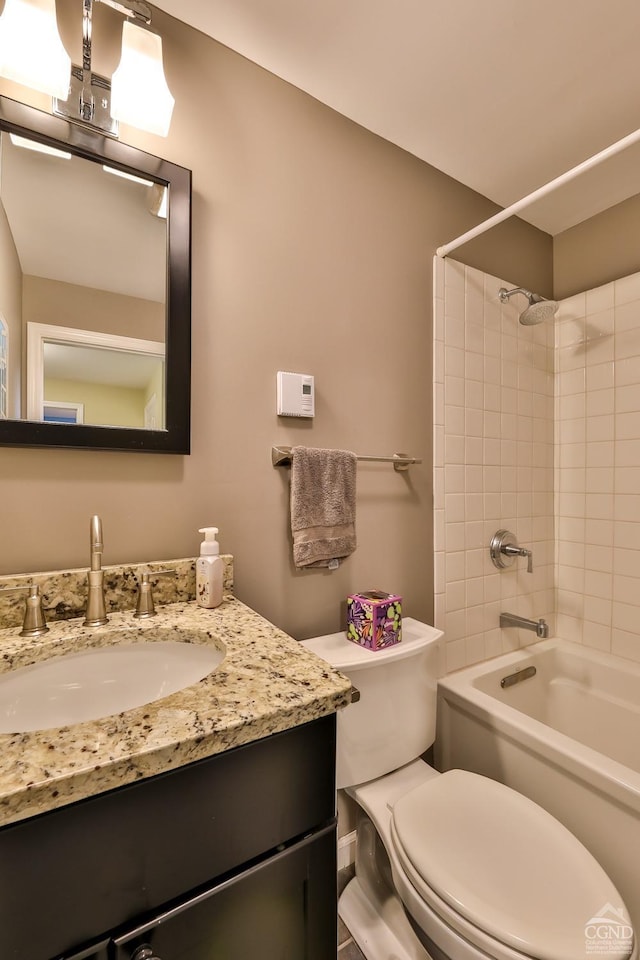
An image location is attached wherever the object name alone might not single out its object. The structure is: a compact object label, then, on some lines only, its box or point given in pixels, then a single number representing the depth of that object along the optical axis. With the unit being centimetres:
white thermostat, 121
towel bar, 119
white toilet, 76
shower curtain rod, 111
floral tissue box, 118
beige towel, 119
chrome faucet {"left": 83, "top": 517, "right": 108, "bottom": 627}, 86
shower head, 153
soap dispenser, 99
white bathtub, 106
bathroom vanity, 45
